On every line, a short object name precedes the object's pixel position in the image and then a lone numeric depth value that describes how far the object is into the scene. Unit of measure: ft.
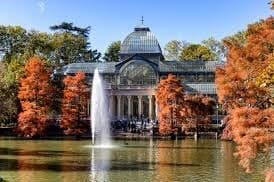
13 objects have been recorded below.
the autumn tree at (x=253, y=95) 61.87
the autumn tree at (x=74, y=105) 198.18
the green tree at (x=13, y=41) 285.84
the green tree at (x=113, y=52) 371.35
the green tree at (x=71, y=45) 322.75
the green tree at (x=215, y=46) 331.36
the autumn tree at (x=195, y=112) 201.36
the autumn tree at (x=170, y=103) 199.72
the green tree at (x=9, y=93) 207.10
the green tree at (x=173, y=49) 350.64
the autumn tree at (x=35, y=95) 191.31
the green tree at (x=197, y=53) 327.26
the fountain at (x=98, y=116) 188.81
